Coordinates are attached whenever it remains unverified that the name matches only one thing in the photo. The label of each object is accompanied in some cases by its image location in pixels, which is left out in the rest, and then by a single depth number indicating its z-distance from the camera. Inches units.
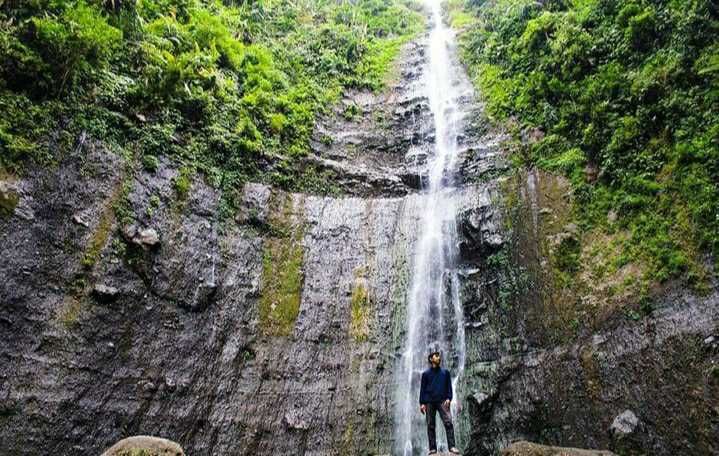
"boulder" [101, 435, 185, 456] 187.9
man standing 275.9
